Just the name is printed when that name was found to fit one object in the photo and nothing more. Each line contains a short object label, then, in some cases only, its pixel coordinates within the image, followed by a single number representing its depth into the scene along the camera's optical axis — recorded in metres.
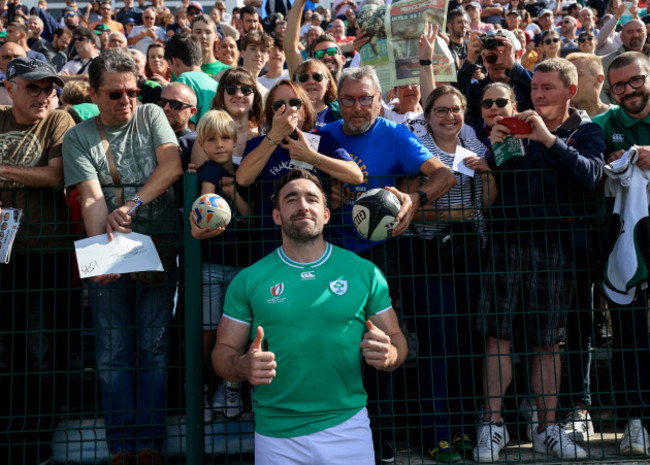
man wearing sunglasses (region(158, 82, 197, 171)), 6.14
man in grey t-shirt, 4.85
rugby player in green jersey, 4.12
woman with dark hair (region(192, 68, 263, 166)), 5.78
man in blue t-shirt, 4.91
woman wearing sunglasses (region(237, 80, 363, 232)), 4.72
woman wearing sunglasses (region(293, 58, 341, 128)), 6.09
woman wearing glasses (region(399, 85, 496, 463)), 4.94
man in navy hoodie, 4.95
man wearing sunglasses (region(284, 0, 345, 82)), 7.00
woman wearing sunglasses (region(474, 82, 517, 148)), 5.69
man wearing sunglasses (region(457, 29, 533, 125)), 6.74
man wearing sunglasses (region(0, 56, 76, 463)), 4.92
